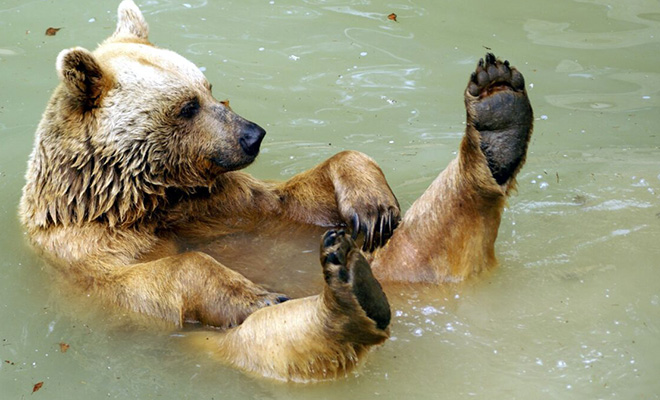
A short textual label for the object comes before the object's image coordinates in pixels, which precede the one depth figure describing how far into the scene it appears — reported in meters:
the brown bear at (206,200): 9.48
